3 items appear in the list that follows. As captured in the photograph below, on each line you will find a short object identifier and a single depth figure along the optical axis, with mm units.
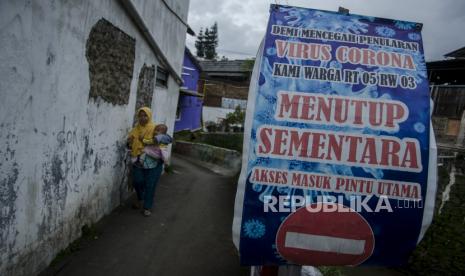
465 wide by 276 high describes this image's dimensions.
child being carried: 5430
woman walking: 5453
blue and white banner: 1804
